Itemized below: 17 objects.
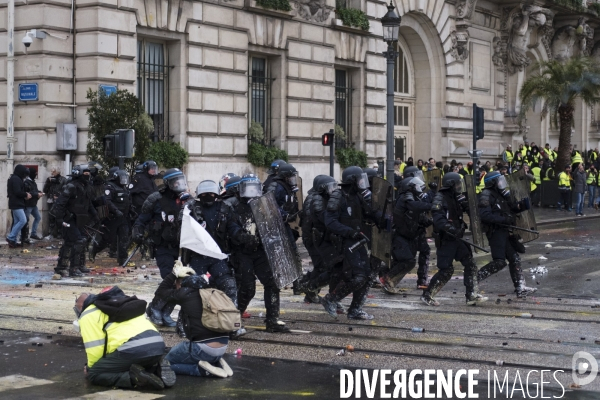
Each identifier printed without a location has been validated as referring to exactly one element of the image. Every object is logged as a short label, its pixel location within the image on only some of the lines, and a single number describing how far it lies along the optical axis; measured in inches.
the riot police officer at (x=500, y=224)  539.2
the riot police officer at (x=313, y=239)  466.6
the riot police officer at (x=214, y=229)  408.8
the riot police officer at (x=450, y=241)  508.1
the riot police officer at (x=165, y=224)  436.8
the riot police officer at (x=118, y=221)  702.5
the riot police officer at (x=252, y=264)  418.9
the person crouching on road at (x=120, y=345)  318.0
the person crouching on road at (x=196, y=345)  335.6
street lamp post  896.9
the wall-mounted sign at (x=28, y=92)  876.6
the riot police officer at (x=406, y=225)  537.0
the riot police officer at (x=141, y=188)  713.0
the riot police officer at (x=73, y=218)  622.8
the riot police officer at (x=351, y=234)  454.3
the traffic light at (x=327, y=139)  1045.2
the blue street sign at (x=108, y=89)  871.1
